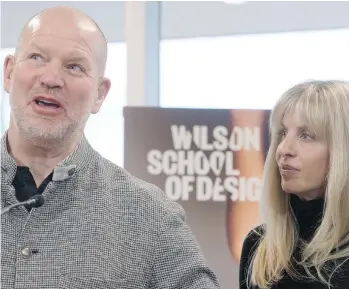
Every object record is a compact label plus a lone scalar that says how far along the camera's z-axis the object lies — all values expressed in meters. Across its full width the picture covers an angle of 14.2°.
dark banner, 3.59
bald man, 1.99
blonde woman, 2.30
